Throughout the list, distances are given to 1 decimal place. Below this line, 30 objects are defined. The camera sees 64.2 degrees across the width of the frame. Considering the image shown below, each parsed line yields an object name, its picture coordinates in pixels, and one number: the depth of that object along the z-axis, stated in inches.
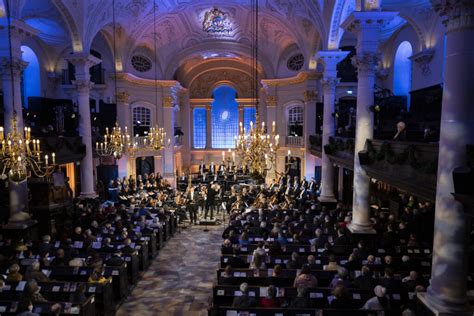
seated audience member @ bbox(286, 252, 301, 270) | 364.5
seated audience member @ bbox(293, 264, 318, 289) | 320.5
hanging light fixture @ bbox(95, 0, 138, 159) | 561.1
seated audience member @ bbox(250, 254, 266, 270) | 362.0
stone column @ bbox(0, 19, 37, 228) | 487.8
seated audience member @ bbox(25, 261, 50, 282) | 331.0
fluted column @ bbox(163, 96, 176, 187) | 1105.4
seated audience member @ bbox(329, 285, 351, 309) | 277.4
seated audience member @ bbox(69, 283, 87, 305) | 292.2
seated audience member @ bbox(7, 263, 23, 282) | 325.4
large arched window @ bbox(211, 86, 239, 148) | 1421.0
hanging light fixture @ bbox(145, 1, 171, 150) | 613.6
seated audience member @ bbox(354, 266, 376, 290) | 315.3
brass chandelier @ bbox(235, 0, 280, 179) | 402.3
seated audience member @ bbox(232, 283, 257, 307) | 287.6
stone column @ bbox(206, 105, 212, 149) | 1398.9
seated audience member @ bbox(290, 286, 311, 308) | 280.0
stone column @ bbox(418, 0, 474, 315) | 235.6
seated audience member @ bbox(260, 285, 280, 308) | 285.9
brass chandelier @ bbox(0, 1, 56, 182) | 311.4
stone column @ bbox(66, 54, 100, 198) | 677.3
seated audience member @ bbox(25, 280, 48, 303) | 286.5
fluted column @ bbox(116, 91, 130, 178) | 1007.0
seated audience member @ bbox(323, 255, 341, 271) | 357.7
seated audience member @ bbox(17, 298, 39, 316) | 264.7
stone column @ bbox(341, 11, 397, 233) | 423.2
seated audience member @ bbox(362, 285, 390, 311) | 273.3
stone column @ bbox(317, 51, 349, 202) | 648.6
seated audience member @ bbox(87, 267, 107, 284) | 339.3
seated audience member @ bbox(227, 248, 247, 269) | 387.9
